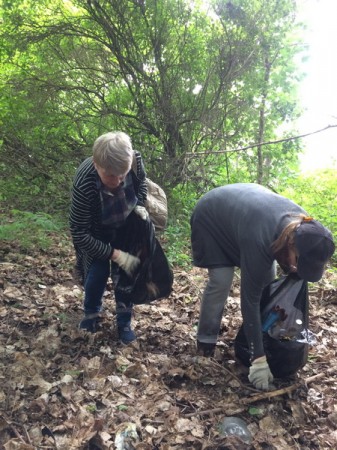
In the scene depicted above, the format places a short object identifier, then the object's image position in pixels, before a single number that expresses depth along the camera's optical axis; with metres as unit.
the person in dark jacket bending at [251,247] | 2.28
